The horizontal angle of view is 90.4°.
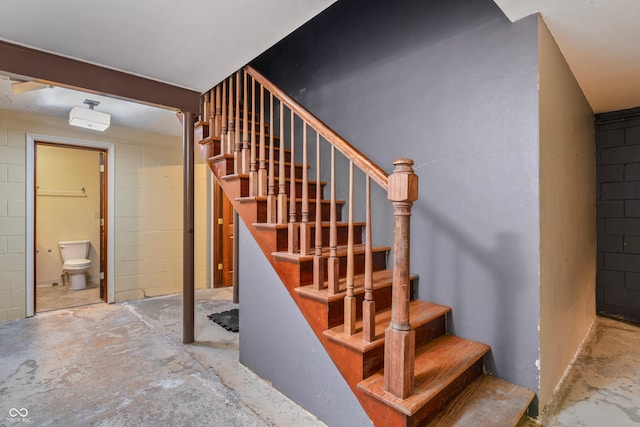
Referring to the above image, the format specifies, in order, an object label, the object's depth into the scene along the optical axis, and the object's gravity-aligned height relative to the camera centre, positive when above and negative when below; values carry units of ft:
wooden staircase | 4.31 -1.48
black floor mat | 10.41 -3.60
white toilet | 14.90 -2.07
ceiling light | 10.59 +3.44
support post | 9.27 -0.23
